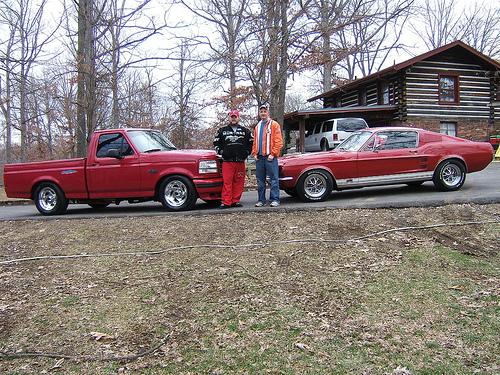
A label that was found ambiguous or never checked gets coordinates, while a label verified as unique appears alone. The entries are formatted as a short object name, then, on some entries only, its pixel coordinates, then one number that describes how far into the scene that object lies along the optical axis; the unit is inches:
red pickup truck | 353.1
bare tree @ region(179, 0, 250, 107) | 606.5
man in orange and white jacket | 338.6
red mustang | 360.8
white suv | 853.2
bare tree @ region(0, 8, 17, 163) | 992.1
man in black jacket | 343.0
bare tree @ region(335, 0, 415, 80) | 555.5
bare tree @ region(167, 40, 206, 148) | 1165.1
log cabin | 962.7
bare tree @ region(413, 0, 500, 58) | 1695.4
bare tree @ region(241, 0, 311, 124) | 605.0
